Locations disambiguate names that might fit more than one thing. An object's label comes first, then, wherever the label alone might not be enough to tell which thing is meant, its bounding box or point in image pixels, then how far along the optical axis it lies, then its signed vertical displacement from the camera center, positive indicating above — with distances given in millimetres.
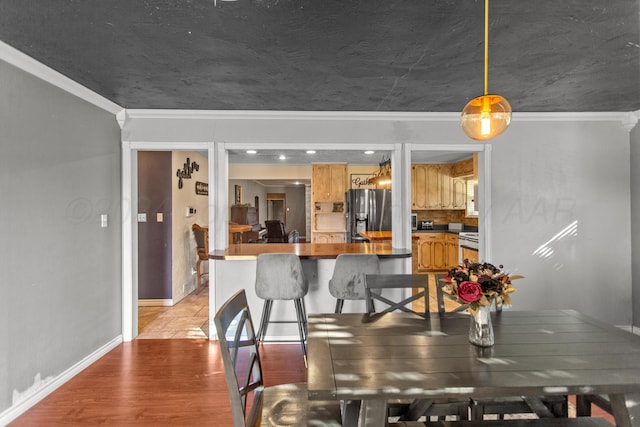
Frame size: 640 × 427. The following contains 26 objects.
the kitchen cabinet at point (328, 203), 7246 +253
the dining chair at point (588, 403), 1574 -893
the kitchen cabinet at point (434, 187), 7137 +567
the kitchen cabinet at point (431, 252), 6895 -739
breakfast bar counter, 3553 -704
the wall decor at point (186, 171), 5016 +660
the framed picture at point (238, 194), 9211 +559
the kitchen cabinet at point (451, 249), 6691 -667
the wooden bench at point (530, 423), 1391 -843
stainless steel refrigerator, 6727 +74
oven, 5707 -518
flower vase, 1561 -513
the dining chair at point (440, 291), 2244 -501
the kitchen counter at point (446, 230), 6724 -305
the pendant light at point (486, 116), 1728 +498
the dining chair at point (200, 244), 5323 -442
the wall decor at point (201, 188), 5754 +454
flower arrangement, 1485 -309
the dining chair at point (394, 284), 2227 -445
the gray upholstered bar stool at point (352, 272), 2957 -487
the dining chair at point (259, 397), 1291 -829
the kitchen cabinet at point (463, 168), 6448 +895
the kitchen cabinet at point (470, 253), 5684 -654
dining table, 1227 -598
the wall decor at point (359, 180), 7395 +747
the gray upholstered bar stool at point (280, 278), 2957 -534
